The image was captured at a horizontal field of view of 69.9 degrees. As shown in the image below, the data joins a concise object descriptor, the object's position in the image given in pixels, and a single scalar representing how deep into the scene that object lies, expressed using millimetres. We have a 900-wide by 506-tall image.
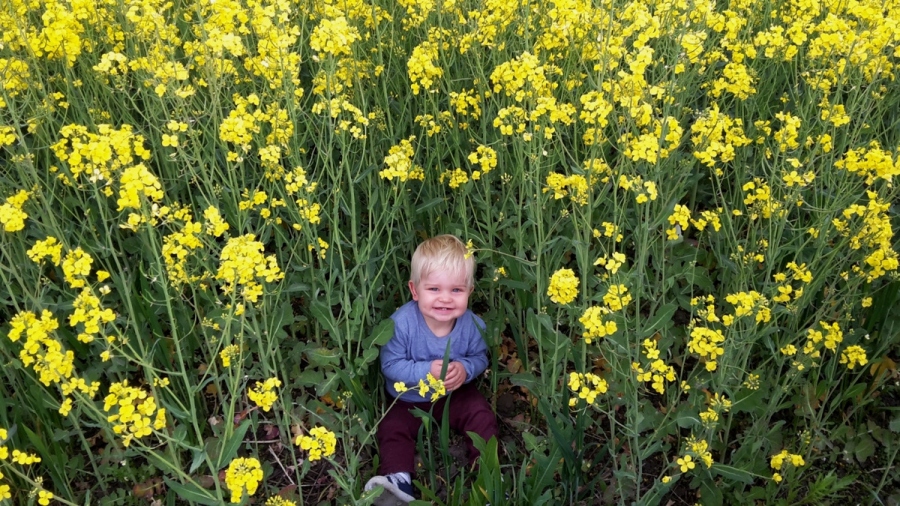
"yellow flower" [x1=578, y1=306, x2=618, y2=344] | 2111
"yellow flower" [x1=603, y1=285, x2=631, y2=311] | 2174
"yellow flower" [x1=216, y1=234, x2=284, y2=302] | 1954
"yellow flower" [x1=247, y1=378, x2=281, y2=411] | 2017
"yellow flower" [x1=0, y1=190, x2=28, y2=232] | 1986
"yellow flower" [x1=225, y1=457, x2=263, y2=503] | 1906
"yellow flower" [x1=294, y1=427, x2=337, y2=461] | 2010
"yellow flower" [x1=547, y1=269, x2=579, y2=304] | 2197
